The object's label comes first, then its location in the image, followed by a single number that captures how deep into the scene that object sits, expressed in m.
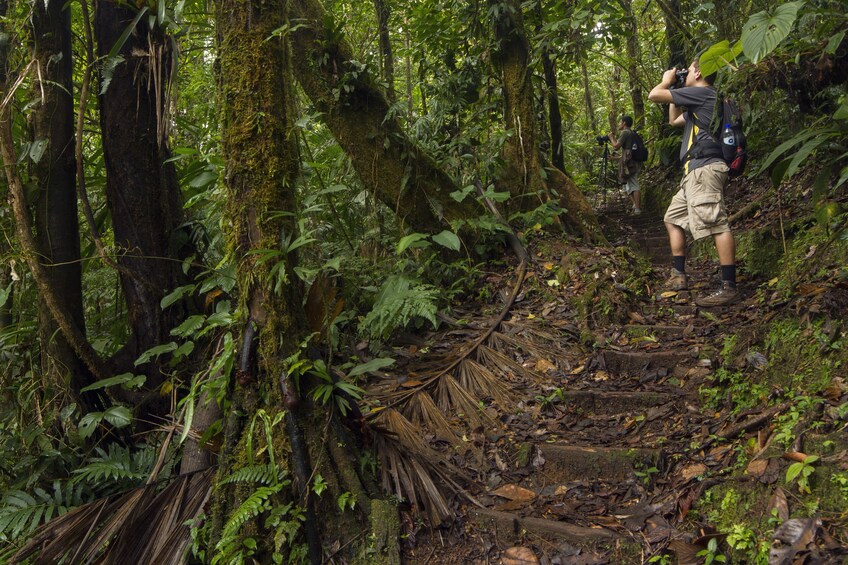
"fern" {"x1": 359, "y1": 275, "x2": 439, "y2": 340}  4.29
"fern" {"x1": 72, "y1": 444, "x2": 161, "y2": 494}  3.00
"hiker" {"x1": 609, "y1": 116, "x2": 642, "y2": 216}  9.92
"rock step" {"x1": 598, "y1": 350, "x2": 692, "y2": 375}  4.06
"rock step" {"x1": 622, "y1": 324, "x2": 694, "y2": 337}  4.48
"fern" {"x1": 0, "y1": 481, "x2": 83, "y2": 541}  2.78
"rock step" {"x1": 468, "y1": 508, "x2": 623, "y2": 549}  2.68
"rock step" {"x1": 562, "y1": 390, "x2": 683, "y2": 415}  3.72
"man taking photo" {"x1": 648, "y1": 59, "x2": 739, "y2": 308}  4.79
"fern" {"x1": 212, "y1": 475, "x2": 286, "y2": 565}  2.44
